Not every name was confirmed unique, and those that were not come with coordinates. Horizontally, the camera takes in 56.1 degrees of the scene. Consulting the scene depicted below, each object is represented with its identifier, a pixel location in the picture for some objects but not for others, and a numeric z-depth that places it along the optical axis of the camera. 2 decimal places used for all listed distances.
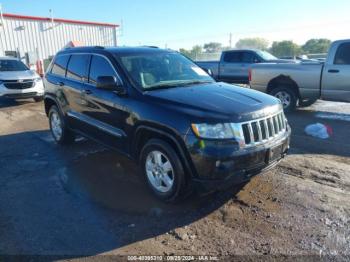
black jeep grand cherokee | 3.52
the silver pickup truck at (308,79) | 8.35
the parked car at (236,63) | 14.21
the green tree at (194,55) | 30.90
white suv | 11.57
